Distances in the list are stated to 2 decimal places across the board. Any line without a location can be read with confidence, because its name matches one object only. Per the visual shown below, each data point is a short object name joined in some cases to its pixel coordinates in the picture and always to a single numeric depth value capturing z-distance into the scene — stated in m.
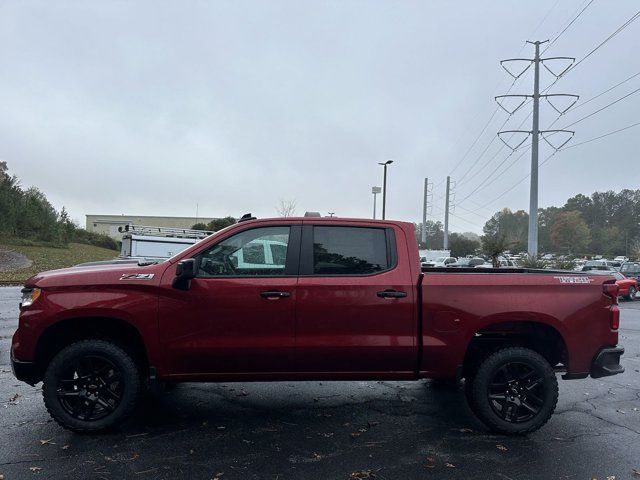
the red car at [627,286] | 20.78
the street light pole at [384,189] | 39.34
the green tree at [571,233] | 87.88
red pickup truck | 4.52
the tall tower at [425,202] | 71.47
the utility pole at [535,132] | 26.61
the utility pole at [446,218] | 56.19
